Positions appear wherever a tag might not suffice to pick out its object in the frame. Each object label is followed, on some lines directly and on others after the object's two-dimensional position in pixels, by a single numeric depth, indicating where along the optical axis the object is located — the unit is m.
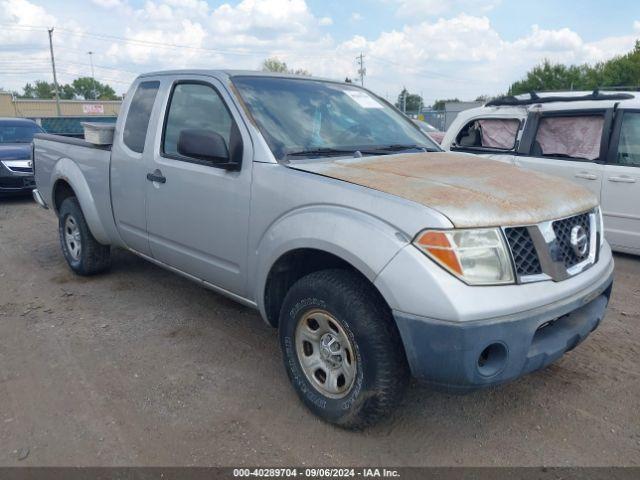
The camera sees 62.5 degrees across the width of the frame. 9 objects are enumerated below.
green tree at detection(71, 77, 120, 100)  108.12
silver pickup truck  2.29
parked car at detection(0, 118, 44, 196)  9.73
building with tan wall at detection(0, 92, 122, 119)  54.84
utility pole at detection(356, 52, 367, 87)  59.61
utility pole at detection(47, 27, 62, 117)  49.22
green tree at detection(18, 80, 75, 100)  107.81
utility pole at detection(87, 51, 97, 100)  100.65
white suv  5.66
